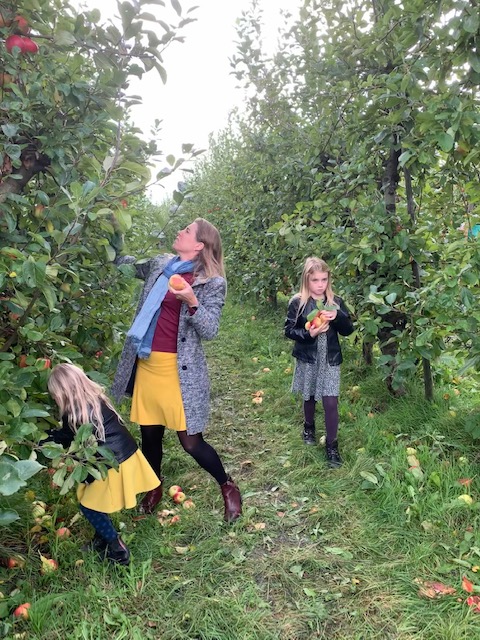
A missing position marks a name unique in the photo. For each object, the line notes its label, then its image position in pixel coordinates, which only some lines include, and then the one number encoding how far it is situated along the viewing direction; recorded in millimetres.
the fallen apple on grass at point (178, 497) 2836
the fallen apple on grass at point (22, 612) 1929
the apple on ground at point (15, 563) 2078
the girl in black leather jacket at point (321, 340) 3170
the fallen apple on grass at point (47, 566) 2176
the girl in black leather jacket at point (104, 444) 2055
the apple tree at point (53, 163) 1619
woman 2506
